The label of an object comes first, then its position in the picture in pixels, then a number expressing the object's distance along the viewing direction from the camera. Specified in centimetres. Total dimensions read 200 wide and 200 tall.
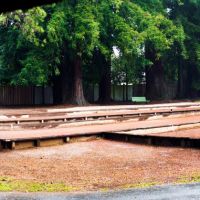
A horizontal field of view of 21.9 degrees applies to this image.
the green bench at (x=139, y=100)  4579
